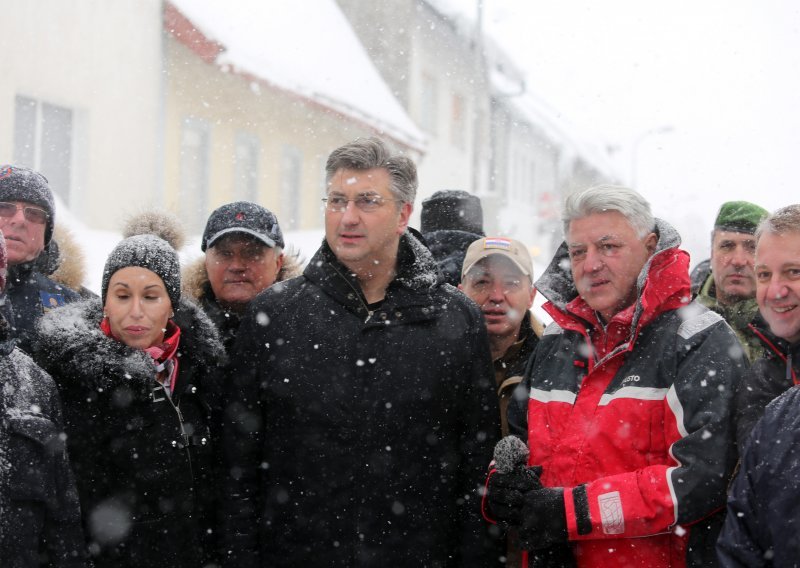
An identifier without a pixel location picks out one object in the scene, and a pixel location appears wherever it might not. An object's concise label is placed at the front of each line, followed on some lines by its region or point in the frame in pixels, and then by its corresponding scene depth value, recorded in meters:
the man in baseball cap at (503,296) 3.50
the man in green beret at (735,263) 3.87
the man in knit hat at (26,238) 3.22
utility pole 15.78
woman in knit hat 2.79
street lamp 25.40
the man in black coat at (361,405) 2.77
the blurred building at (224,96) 9.11
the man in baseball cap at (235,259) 3.64
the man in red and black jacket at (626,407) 2.46
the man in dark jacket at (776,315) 2.38
